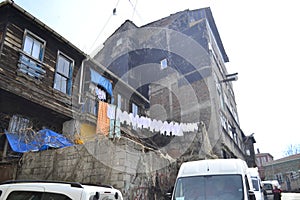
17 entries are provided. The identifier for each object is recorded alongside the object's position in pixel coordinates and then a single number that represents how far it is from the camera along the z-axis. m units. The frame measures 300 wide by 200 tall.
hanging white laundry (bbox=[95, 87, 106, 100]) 14.50
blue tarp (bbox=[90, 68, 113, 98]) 14.29
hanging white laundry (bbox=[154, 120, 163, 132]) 13.88
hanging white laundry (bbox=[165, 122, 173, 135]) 14.30
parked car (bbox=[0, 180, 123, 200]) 3.55
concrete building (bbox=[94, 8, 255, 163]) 19.20
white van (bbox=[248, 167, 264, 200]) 10.37
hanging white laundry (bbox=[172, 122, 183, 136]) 14.55
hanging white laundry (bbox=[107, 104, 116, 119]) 12.98
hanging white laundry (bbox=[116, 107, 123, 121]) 12.72
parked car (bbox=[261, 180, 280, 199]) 16.35
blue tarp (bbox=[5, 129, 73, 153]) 9.30
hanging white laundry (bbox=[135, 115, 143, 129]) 13.17
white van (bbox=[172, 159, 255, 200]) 5.76
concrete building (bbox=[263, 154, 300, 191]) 39.16
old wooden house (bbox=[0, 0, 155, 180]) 10.02
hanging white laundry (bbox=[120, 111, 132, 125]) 12.74
